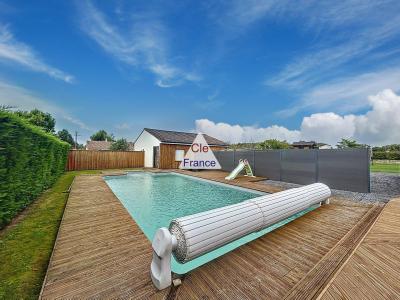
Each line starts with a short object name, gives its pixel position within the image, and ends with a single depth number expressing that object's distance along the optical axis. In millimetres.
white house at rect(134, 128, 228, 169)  16156
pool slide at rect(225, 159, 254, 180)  10437
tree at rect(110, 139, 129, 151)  29672
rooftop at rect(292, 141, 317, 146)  35231
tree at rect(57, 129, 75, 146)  45953
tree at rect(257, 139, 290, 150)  31250
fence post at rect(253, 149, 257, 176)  11453
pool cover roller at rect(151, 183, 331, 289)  1839
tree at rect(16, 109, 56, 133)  24802
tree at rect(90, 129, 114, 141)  49638
